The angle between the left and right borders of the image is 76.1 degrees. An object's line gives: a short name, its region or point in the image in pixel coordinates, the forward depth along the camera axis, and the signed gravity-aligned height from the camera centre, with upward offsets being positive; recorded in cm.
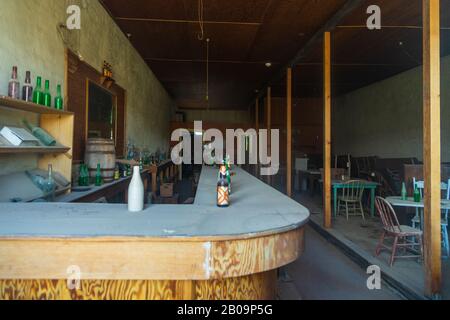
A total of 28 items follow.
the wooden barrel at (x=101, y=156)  349 +10
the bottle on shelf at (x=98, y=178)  343 -16
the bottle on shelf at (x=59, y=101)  283 +62
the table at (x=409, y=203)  347 -44
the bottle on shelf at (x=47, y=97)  257 +61
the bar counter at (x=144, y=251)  118 -36
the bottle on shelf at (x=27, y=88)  233 +62
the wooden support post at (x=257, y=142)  1076 +95
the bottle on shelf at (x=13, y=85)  219 +60
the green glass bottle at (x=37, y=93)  244 +61
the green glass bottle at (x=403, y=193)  387 -36
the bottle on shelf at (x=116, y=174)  386 -13
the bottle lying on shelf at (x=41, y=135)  250 +25
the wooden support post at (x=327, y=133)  478 +57
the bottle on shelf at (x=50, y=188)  246 -22
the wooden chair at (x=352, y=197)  549 -60
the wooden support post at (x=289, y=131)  699 +88
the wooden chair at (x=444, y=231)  349 -79
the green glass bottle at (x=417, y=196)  371 -38
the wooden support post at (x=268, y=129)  916 +123
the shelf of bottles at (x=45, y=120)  219 +42
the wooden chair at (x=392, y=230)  322 -72
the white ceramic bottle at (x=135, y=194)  159 -16
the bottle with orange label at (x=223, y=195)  176 -18
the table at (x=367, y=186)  565 -38
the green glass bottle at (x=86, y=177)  332 -15
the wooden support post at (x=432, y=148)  243 +16
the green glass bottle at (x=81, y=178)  330 -16
